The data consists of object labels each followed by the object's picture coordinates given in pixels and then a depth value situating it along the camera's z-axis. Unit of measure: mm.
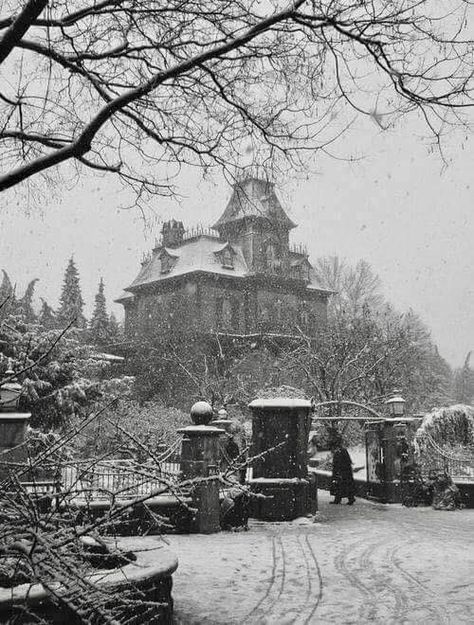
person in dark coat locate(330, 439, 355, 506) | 18969
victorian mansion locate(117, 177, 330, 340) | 51469
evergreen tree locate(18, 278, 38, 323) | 50238
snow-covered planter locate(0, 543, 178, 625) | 5301
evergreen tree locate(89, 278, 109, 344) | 46869
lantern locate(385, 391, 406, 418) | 20641
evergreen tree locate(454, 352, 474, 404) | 77206
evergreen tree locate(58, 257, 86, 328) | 55138
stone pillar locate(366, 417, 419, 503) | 19969
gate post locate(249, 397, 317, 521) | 15258
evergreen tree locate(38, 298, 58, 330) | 47981
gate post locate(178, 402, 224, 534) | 13688
